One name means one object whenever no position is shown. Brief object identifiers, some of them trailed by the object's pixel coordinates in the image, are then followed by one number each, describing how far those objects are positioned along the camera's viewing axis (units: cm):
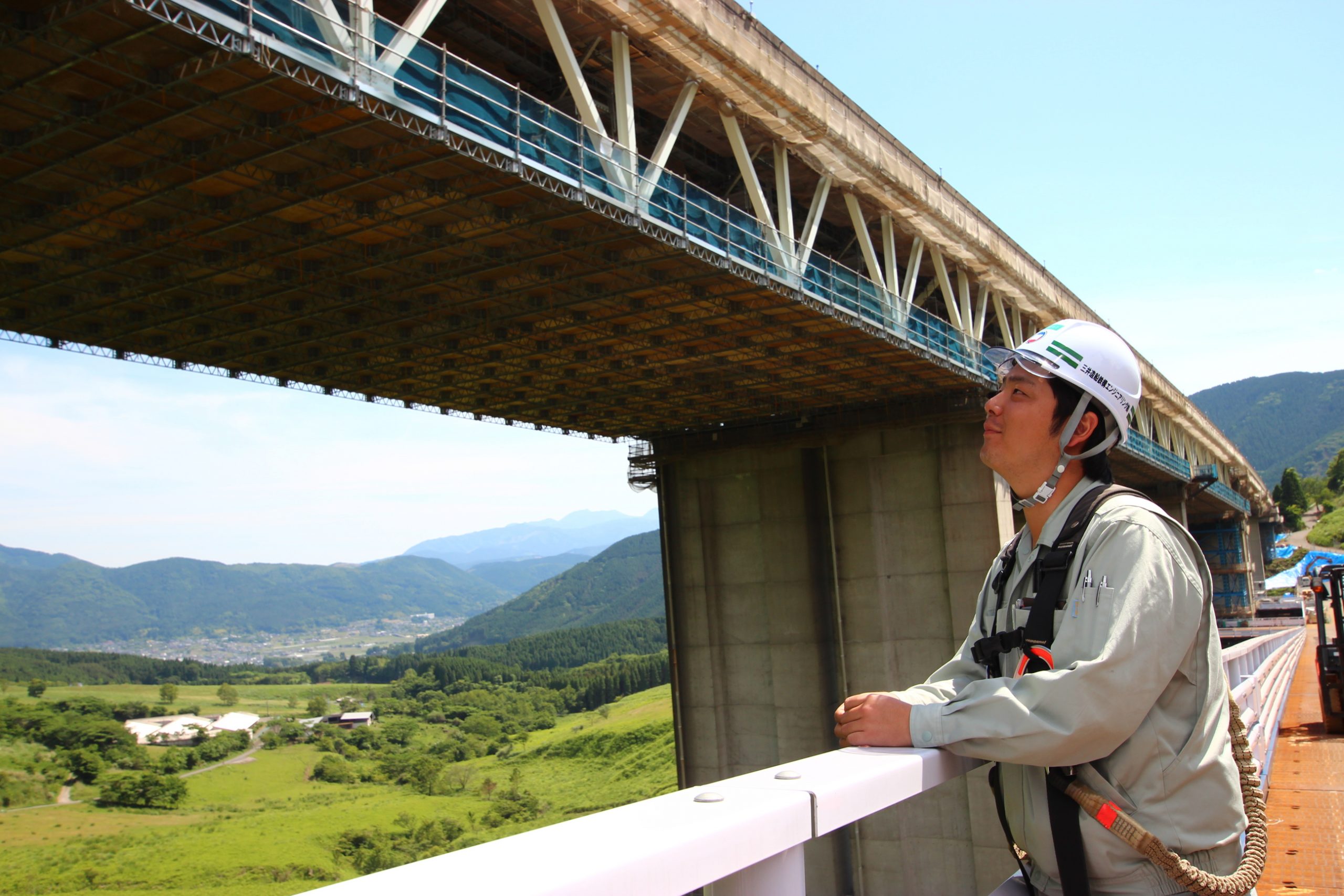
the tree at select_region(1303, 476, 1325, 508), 17462
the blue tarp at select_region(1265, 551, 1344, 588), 1856
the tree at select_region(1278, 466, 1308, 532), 15950
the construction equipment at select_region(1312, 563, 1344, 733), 1534
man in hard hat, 234
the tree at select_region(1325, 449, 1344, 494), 16666
